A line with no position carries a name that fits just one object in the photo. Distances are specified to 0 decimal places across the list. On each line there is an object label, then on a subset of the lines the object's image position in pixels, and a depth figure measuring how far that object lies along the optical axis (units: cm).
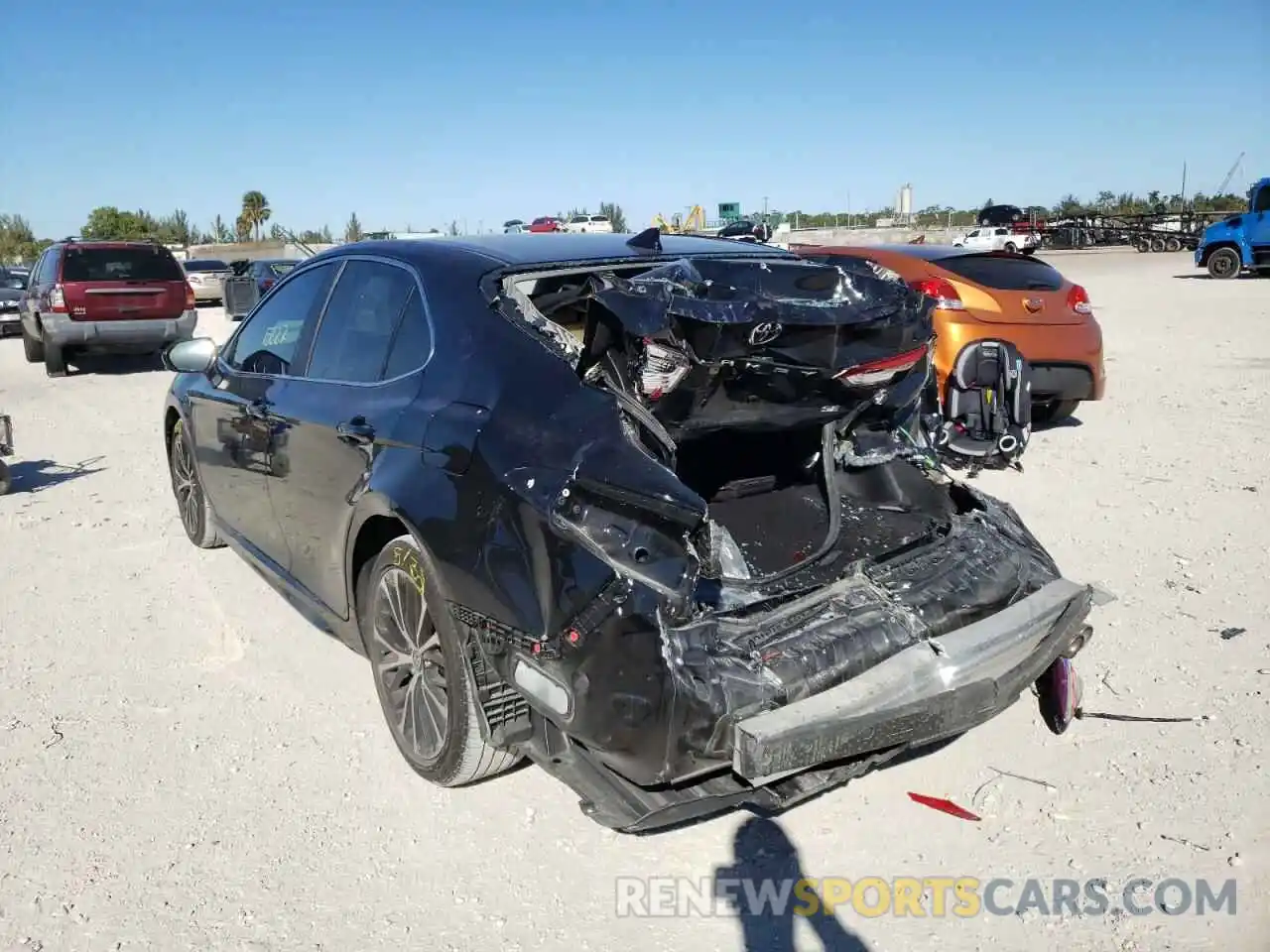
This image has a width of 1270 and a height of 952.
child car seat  629
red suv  1308
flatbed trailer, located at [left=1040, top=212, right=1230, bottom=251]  3759
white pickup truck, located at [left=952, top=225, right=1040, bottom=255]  3688
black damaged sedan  241
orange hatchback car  759
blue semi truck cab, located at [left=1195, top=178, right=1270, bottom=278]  2219
